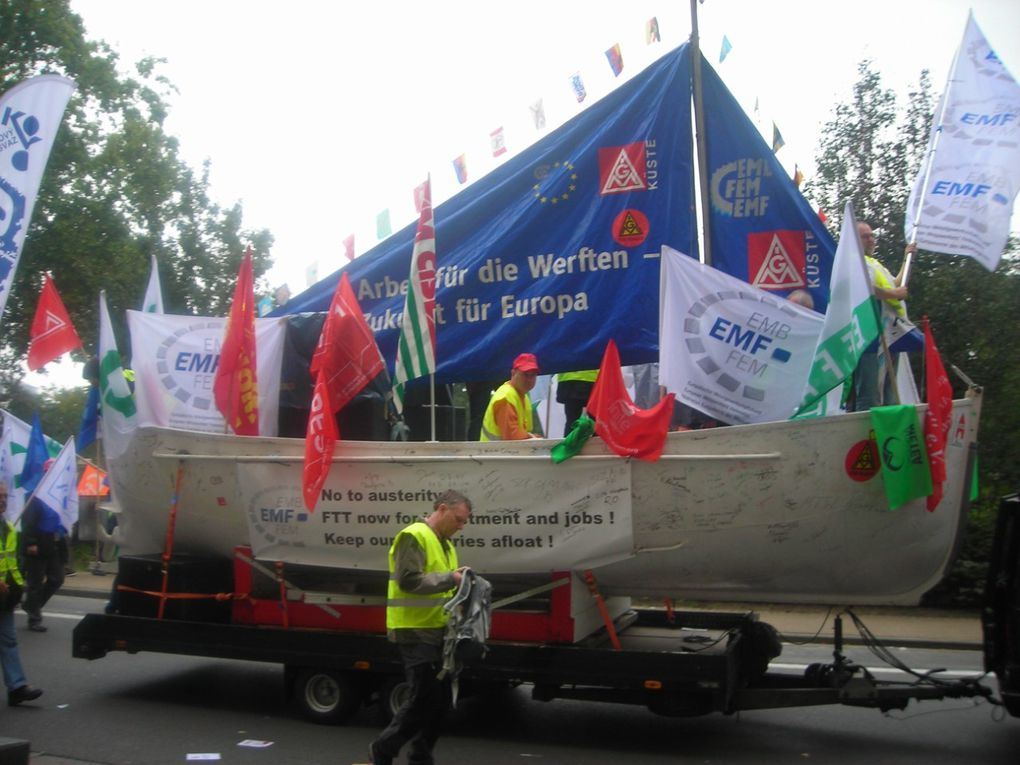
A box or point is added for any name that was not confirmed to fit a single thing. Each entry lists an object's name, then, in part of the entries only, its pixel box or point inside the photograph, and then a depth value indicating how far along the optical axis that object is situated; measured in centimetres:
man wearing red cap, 746
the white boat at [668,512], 628
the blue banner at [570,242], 776
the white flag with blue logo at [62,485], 1080
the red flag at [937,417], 595
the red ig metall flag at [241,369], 776
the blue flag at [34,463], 1150
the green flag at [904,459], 602
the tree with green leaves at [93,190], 2258
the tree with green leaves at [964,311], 1184
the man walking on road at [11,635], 807
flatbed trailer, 653
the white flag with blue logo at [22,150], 708
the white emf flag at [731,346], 663
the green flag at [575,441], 662
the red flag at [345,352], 744
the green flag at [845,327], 618
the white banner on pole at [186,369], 812
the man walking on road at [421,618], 578
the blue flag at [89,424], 878
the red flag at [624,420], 650
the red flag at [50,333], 974
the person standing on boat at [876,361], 661
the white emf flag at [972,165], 704
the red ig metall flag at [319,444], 717
